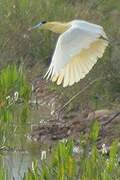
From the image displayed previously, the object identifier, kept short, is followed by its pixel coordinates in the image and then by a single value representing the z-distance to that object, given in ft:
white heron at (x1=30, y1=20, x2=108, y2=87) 51.14
